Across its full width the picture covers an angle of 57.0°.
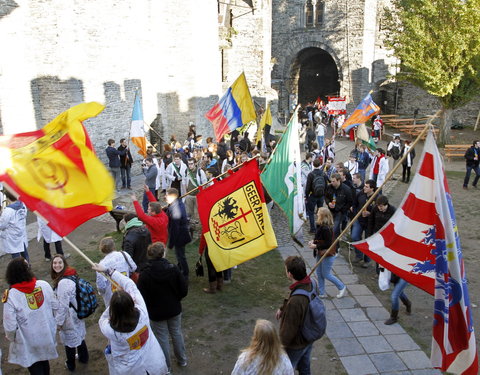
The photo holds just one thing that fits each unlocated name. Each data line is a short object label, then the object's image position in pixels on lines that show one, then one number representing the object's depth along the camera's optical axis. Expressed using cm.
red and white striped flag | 393
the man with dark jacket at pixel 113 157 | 1344
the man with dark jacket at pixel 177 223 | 712
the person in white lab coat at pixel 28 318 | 445
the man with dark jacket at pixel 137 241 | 615
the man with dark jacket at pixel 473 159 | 1439
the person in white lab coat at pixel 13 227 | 731
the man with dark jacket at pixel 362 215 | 832
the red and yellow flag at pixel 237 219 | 618
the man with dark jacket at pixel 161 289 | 491
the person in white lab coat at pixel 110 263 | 526
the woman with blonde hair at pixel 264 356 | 338
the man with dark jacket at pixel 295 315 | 420
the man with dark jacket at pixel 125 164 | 1383
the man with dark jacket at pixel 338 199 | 885
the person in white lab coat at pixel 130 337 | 386
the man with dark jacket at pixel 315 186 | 982
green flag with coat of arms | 705
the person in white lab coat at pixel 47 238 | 819
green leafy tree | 1955
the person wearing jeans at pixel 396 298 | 634
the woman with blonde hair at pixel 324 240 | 679
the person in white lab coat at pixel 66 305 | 482
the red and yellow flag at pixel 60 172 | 428
